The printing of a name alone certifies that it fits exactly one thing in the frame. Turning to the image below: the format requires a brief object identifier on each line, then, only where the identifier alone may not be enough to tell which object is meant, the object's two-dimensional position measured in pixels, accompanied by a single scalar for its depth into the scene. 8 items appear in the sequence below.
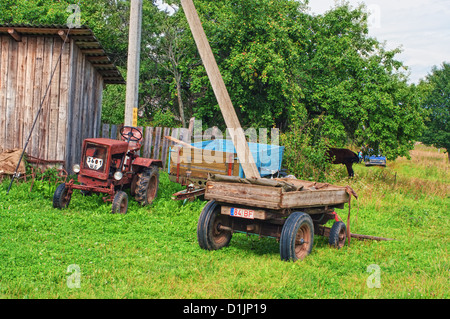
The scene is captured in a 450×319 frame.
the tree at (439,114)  34.50
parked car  27.69
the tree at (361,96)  18.77
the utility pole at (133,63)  11.80
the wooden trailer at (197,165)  11.05
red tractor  9.52
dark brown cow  18.39
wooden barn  12.19
